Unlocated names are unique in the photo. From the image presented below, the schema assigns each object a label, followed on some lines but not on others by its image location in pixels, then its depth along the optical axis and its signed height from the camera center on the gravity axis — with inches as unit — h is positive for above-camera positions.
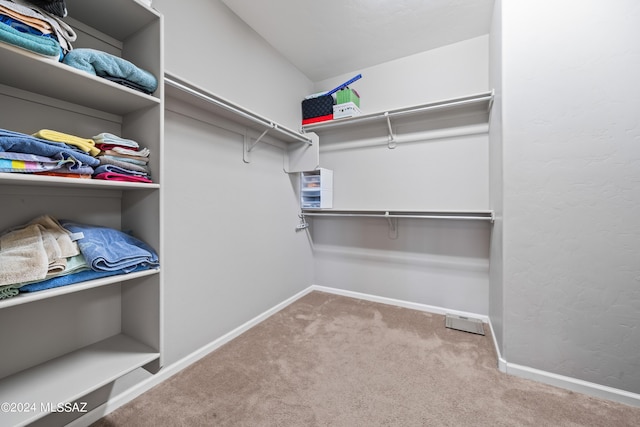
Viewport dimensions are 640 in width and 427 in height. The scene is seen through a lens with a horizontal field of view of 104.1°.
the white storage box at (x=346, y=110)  97.9 +40.6
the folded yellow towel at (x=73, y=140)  34.6 +10.8
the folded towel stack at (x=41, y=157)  30.5 +7.7
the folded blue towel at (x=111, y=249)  37.6 -5.8
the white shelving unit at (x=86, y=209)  36.2 +0.9
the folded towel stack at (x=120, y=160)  39.9 +9.1
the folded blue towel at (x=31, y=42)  28.9 +21.1
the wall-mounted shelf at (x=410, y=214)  83.3 -0.7
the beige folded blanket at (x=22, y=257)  29.9 -5.4
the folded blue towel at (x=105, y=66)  36.7 +23.0
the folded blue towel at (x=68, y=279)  32.5 -9.4
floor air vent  83.3 -39.1
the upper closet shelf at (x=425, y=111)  79.7 +36.3
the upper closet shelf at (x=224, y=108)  57.3 +28.7
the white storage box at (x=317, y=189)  105.8 +10.2
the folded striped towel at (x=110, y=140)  40.9 +12.2
